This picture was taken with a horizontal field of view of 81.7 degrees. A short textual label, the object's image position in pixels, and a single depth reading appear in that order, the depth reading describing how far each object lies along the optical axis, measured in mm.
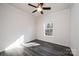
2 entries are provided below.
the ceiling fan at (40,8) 1866
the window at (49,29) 3122
